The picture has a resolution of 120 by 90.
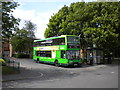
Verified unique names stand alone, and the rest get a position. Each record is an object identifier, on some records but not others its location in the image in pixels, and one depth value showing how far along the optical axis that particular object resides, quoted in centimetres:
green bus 2016
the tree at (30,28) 4303
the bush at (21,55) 4268
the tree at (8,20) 1351
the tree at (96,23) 2228
